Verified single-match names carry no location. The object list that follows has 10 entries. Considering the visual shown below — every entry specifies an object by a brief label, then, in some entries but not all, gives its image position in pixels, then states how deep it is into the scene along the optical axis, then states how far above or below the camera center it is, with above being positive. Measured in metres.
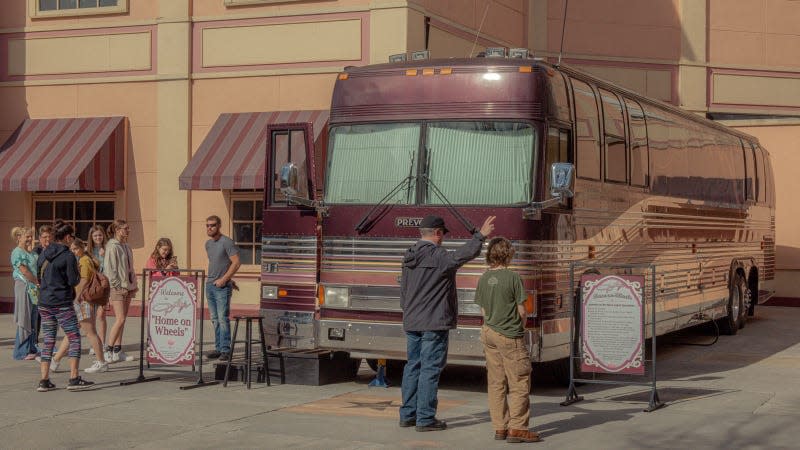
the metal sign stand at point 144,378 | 12.67 -1.59
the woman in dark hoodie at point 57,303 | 12.27 -0.78
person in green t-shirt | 9.59 -0.90
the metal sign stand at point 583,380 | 11.29 -1.38
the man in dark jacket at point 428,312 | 9.98 -0.68
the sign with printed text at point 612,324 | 11.42 -0.87
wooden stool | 12.59 -1.27
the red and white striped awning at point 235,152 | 19.78 +1.22
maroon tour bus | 11.77 +0.36
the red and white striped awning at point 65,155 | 20.97 +1.19
